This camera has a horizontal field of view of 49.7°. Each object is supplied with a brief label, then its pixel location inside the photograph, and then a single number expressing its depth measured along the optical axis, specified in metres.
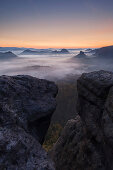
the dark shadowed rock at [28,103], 10.31
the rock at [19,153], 7.77
